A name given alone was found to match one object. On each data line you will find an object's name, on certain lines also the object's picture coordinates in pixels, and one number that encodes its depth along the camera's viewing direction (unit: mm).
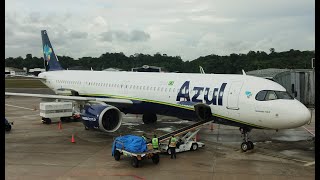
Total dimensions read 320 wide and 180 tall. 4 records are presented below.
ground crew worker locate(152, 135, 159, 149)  15445
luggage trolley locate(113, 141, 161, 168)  14422
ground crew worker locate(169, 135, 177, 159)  16109
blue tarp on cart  14609
